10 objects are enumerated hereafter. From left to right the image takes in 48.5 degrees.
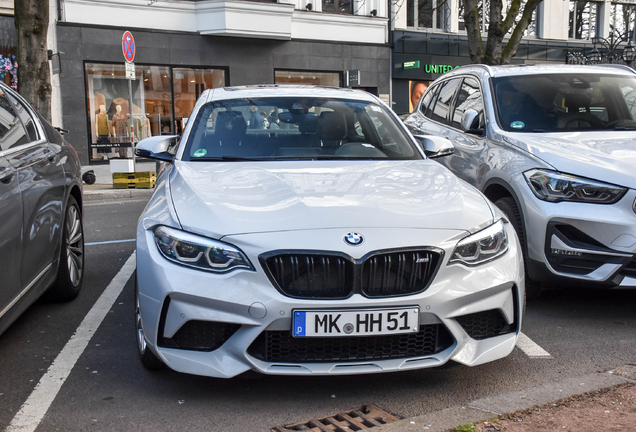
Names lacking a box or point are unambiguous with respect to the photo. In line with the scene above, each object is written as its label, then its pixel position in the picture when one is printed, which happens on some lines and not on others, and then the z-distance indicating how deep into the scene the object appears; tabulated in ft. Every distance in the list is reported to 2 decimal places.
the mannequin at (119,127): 66.90
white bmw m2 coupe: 10.07
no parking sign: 45.03
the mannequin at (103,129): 66.23
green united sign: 82.64
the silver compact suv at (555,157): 14.17
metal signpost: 45.01
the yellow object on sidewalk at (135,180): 44.83
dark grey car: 11.62
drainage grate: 9.84
